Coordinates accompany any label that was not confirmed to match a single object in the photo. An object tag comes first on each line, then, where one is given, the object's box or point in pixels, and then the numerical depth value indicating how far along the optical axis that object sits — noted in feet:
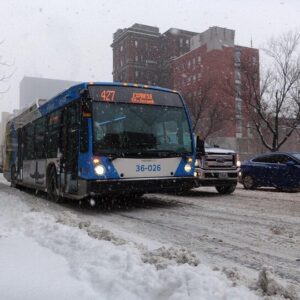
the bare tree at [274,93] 107.45
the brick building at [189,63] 144.66
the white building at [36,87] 329.72
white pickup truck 45.96
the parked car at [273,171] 52.54
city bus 32.65
